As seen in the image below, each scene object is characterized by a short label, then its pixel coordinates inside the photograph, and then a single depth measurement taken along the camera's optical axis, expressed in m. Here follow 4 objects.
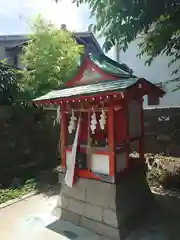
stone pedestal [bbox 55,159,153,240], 2.72
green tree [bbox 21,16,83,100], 5.25
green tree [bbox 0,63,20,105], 5.00
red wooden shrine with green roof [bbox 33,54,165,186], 2.76
